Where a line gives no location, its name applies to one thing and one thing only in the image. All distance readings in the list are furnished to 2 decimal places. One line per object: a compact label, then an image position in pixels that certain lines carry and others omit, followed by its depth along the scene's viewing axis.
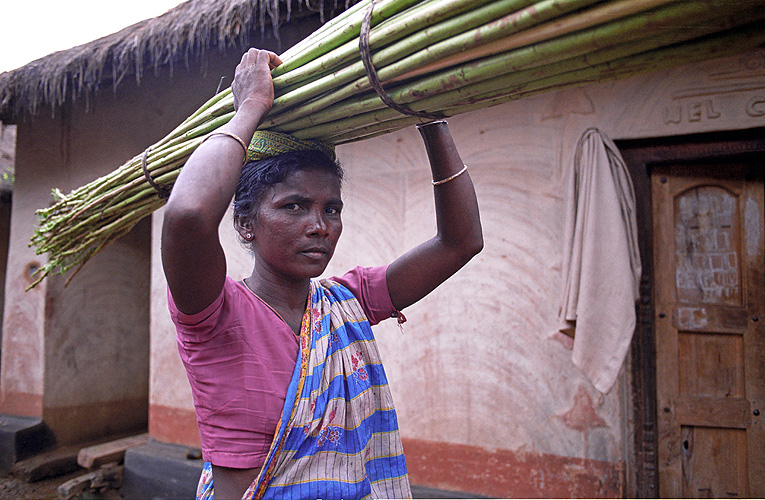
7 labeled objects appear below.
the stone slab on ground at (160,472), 4.02
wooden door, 2.96
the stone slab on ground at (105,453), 4.60
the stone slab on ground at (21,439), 4.95
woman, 1.11
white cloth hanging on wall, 2.75
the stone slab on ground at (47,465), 4.91
